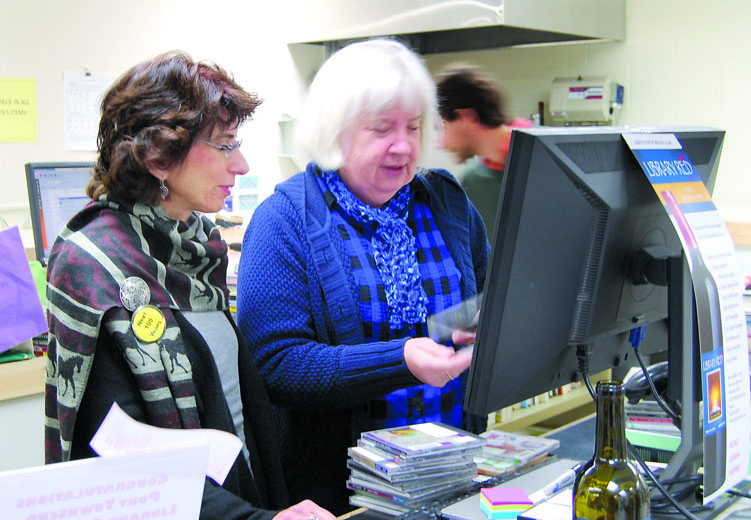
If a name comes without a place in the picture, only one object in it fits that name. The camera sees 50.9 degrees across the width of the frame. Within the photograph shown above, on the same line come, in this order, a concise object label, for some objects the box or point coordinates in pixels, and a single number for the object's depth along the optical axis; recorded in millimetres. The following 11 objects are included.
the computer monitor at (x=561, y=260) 907
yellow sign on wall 3229
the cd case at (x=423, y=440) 1167
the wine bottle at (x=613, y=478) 813
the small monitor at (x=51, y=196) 2354
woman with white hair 1361
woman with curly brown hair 1100
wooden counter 2111
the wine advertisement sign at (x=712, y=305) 968
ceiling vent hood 3168
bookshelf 2674
